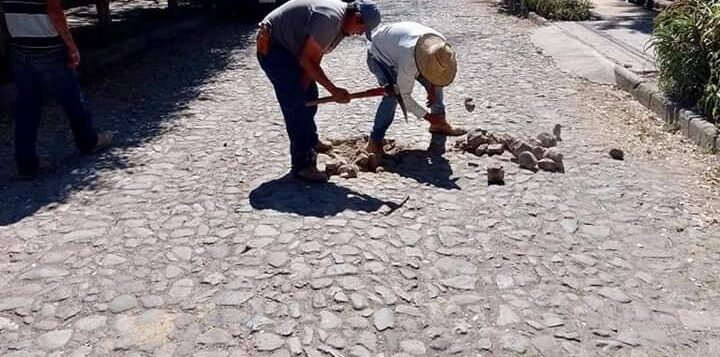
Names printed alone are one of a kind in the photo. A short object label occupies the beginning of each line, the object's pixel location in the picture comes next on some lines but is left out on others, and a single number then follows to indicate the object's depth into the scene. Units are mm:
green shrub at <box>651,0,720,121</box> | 6895
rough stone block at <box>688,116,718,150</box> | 6461
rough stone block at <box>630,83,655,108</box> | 8047
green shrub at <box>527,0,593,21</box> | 14539
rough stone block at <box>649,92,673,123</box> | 7414
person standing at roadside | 5430
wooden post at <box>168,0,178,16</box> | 13914
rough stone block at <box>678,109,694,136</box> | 6953
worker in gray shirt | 4938
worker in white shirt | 5512
